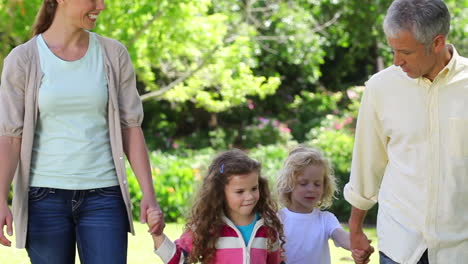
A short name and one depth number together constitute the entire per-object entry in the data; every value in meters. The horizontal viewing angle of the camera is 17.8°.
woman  5.93
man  5.45
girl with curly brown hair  6.76
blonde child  7.70
